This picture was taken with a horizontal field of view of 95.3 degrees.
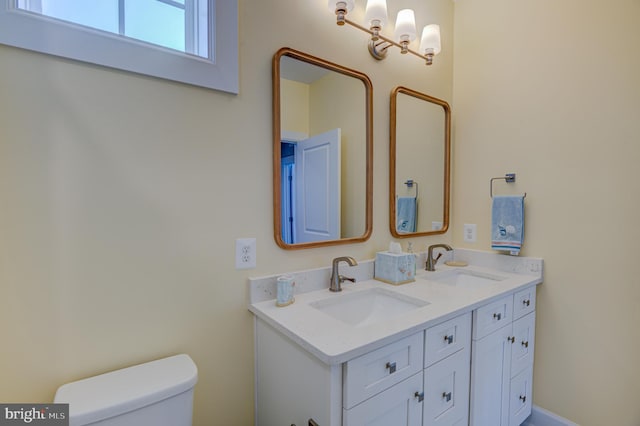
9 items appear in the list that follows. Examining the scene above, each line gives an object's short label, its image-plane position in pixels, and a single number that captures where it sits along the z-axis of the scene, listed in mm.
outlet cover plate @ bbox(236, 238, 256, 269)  1175
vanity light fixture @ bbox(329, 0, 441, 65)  1298
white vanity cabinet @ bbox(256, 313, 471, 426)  833
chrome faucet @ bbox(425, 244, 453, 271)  1722
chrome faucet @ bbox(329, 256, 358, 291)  1331
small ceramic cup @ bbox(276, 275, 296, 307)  1164
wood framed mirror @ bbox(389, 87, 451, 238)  1690
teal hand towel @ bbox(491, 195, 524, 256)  1635
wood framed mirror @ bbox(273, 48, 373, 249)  1273
